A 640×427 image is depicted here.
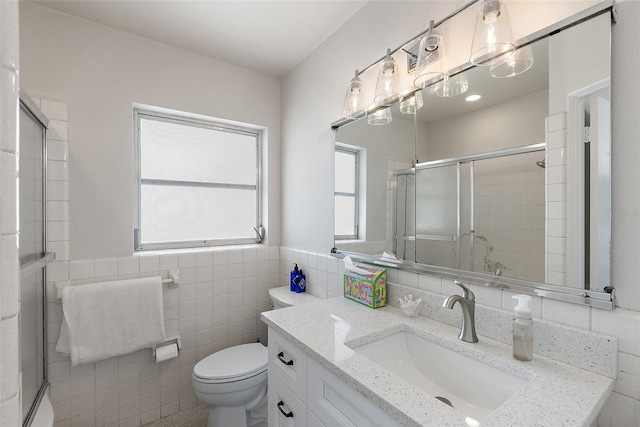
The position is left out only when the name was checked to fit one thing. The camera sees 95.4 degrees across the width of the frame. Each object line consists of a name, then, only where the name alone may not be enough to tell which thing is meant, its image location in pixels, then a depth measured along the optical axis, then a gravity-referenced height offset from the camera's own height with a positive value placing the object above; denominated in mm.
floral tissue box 1355 -350
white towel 1557 -599
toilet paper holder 1809 -825
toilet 1542 -931
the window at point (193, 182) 1975 +232
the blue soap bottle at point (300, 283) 2010 -479
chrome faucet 997 -350
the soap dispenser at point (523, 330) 858 -343
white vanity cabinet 806 -590
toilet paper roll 1759 -854
